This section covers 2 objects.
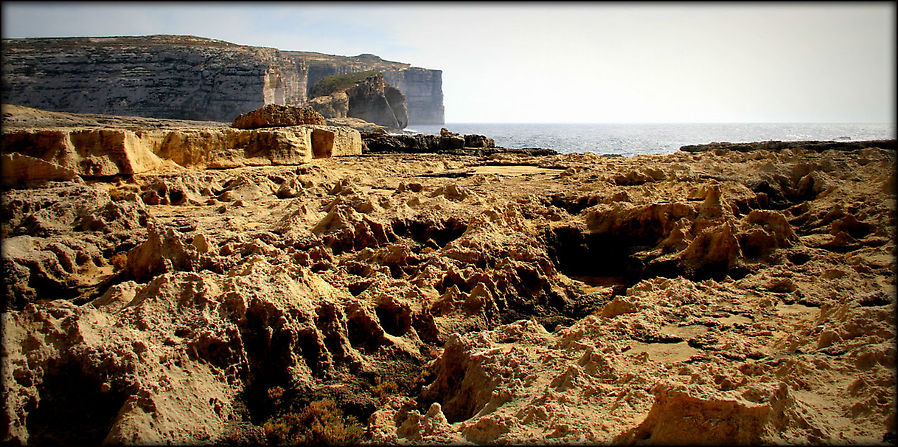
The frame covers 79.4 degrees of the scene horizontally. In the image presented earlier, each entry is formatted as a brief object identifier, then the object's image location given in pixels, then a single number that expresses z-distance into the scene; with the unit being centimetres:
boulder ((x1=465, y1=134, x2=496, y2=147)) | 3161
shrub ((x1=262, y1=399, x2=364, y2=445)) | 430
